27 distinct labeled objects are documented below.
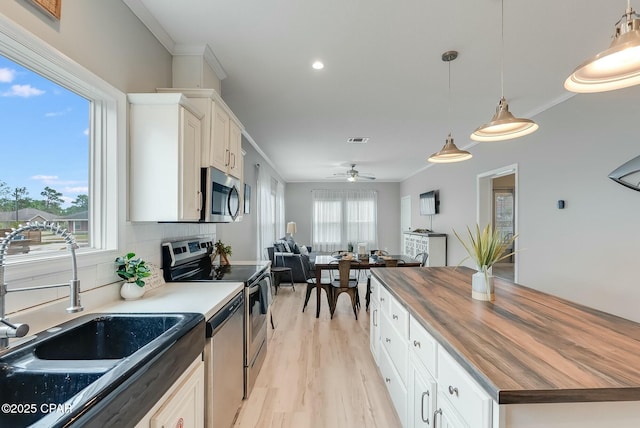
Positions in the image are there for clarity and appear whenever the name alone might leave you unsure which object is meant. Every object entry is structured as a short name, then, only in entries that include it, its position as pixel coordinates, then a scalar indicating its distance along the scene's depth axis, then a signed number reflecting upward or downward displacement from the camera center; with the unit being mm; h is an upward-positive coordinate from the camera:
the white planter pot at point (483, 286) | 1749 -408
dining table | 4227 -684
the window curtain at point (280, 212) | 7887 +100
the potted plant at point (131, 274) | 1667 -332
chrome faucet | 926 -253
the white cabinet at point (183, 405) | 1007 -721
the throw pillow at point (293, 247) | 6980 -739
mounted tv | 6812 +315
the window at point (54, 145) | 1209 +336
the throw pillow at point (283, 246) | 6455 -654
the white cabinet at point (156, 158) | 1785 +341
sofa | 6059 -944
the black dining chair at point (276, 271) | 5586 -1023
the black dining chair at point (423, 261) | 4552 -677
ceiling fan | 6582 +935
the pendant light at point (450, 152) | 2404 +519
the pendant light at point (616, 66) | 982 +561
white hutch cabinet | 6363 -672
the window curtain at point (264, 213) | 5484 +48
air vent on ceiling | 4828 +1240
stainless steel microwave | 2111 +152
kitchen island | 855 -482
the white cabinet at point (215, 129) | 2109 +660
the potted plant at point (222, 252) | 2877 -347
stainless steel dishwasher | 1532 -855
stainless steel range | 1599 -665
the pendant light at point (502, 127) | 1700 +537
